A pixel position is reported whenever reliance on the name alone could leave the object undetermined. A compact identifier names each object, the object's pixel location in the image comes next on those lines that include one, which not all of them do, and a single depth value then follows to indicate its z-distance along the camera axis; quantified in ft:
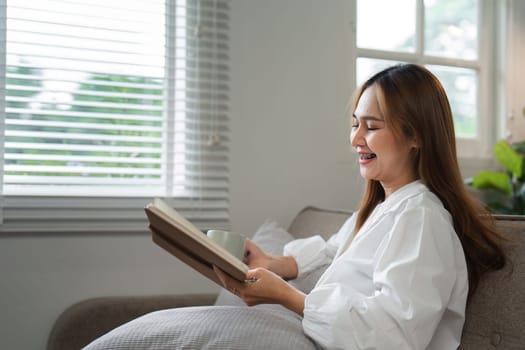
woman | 3.56
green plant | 8.50
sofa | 3.73
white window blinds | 6.45
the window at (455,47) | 8.84
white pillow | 5.46
